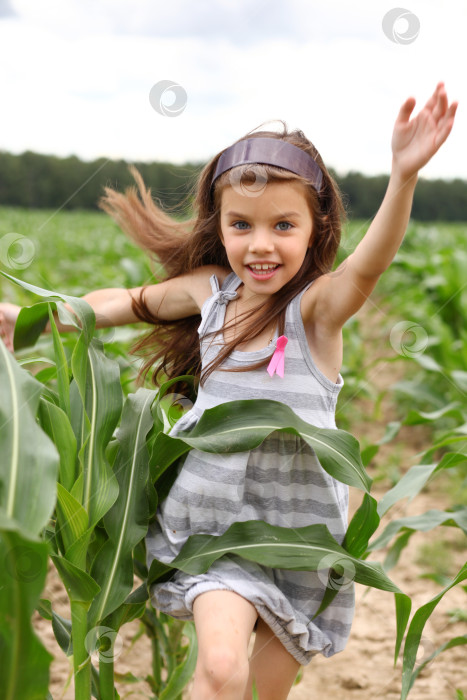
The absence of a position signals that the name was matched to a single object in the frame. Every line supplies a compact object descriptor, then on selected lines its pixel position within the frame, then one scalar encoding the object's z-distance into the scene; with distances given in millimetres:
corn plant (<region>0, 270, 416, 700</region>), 1122
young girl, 1166
